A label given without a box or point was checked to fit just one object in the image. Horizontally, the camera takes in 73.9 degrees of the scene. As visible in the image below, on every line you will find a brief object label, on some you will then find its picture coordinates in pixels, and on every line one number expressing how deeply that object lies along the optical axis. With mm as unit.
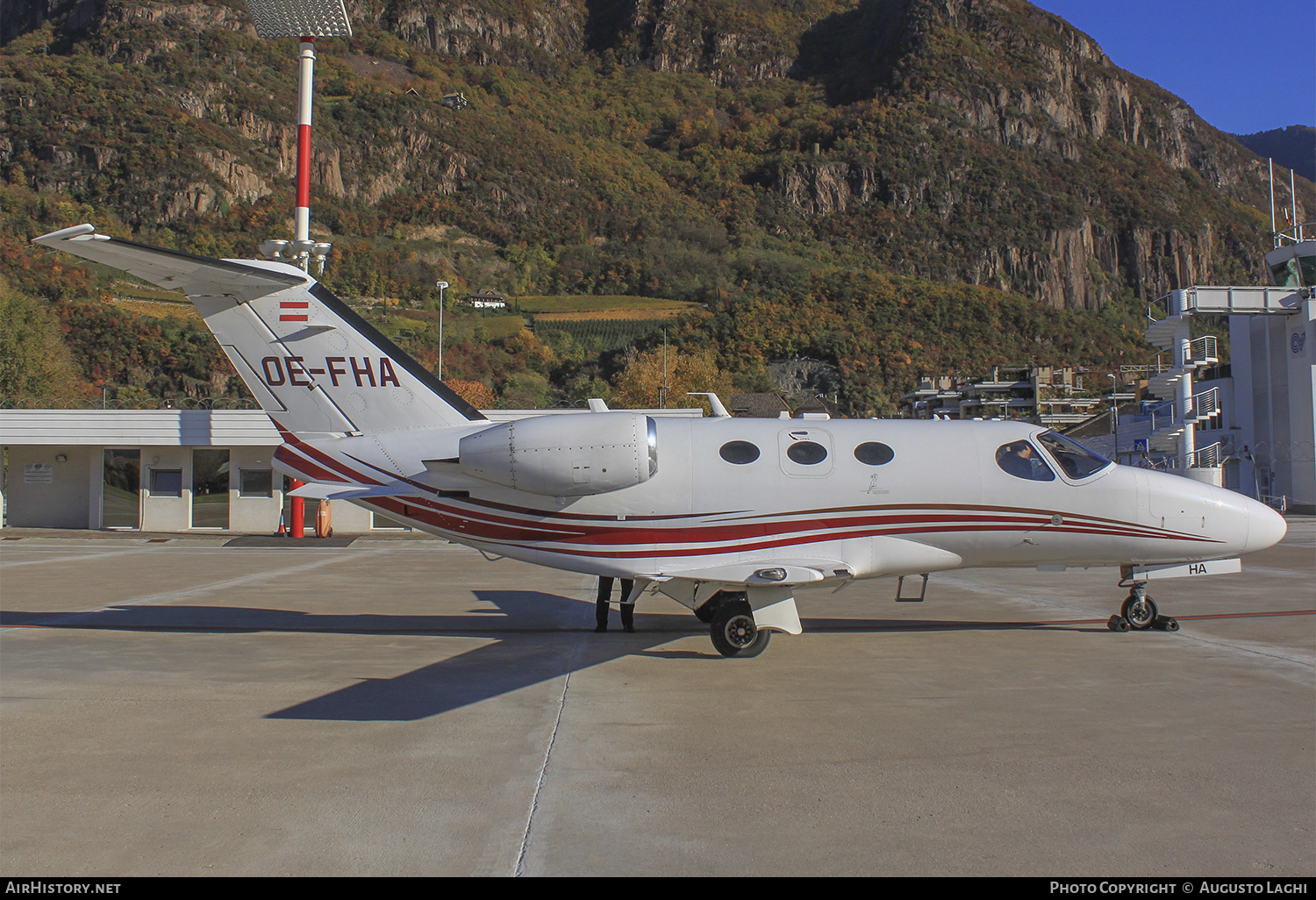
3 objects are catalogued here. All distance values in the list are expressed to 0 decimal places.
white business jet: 9492
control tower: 42938
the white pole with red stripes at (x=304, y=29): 27125
